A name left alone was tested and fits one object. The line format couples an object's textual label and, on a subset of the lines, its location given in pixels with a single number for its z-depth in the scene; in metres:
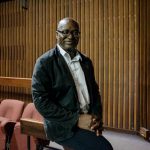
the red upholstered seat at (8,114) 3.64
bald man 2.07
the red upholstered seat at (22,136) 3.59
